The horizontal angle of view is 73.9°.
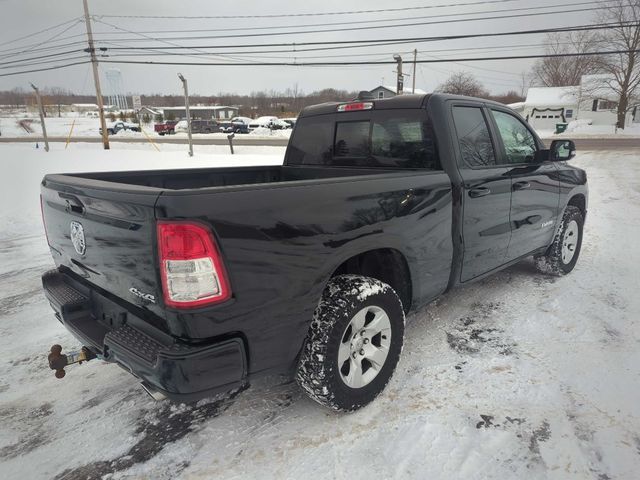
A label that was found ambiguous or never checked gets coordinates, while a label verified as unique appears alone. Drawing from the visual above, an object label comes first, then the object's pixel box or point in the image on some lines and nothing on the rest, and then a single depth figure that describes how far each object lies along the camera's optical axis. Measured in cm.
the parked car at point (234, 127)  4608
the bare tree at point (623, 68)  4244
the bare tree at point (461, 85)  6297
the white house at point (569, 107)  4856
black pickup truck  188
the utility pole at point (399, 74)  2680
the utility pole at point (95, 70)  2200
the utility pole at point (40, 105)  2117
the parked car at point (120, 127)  4894
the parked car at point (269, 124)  4709
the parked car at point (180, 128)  4986
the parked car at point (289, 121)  5056
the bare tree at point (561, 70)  6831
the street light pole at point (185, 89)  1750
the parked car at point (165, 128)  4731
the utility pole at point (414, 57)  3753
